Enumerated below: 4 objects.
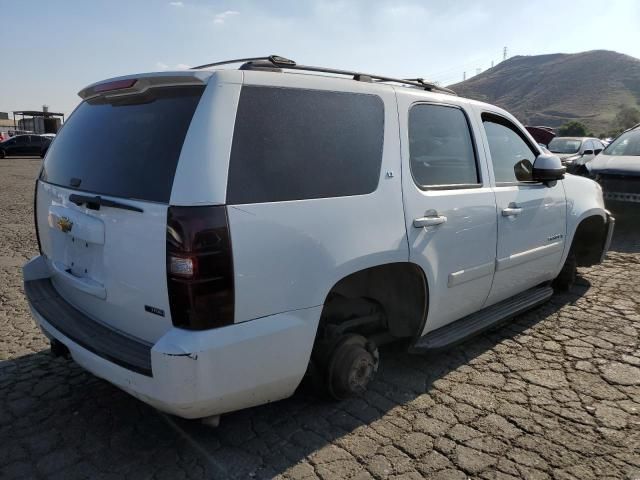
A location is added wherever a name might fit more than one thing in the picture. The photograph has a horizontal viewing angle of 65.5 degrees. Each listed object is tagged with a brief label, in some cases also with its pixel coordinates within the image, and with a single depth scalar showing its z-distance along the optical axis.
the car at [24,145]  30.50
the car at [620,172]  7.50
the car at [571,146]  14.49
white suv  2.12
